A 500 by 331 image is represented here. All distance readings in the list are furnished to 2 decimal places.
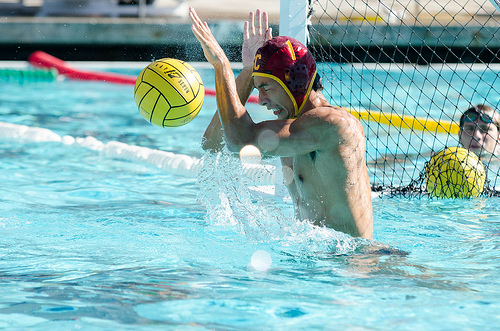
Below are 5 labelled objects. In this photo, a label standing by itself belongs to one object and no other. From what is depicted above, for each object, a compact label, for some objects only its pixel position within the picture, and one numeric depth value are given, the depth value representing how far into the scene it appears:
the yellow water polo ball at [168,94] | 6.78
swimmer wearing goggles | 10.77
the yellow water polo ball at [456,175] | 9.52
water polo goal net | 15.78
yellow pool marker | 15.66
